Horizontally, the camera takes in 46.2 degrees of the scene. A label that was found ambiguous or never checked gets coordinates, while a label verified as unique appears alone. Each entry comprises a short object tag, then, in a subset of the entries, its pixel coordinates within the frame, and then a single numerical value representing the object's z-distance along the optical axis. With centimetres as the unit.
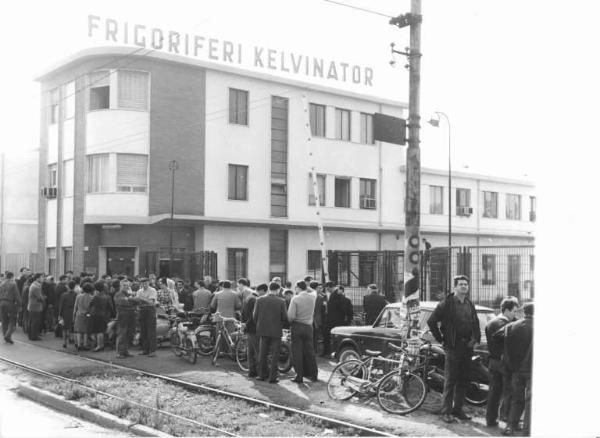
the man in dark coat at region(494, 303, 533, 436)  862
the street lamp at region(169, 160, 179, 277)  2909
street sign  1124
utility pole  1136
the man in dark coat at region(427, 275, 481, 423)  971
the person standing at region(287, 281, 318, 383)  1256
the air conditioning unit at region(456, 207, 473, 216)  4097
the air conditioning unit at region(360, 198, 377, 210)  3794
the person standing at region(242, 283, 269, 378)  1325
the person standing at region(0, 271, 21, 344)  1838
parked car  1209
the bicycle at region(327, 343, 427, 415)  1015
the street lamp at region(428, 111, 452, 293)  3283
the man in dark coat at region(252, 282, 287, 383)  1273
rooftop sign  3062
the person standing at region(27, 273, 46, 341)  1880
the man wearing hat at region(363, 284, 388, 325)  1717
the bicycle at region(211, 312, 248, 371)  1439
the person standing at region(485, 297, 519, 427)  920
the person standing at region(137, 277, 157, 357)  1603
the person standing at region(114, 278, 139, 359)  1582
